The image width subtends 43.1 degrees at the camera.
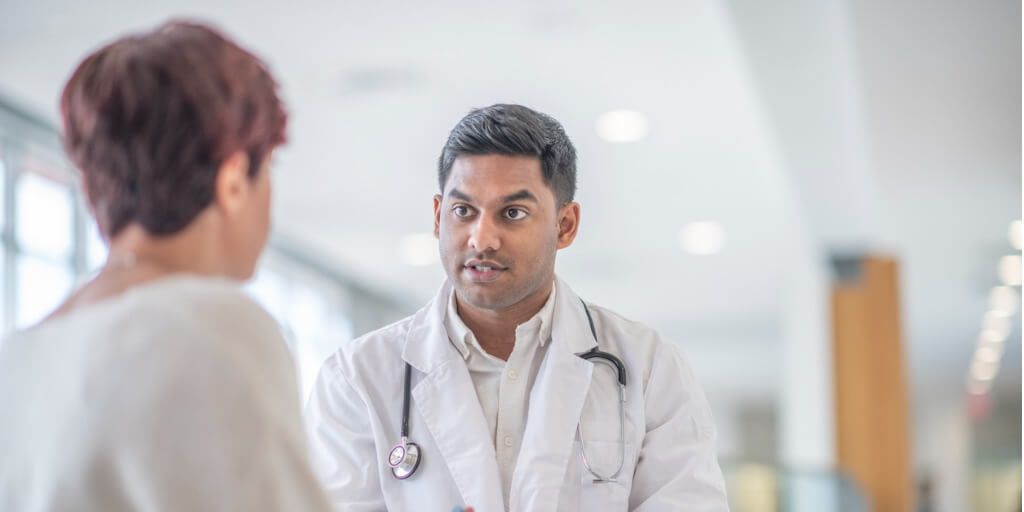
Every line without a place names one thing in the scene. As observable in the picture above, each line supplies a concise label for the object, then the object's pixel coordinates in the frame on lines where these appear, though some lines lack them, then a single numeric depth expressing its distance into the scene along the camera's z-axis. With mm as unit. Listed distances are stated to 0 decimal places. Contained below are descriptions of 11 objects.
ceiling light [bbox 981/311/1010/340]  15922
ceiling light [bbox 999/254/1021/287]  12344
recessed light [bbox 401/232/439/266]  11984
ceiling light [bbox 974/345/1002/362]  19000
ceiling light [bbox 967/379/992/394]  23969
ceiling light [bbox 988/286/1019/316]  14117
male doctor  2092
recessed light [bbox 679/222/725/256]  11766
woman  1217
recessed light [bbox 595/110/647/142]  8289
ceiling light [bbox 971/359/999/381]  21200
